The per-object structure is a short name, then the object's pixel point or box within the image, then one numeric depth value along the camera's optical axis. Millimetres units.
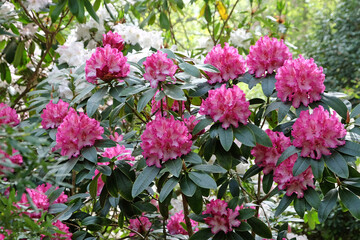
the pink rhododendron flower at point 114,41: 1328
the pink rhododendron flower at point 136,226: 1638
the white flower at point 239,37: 2375
